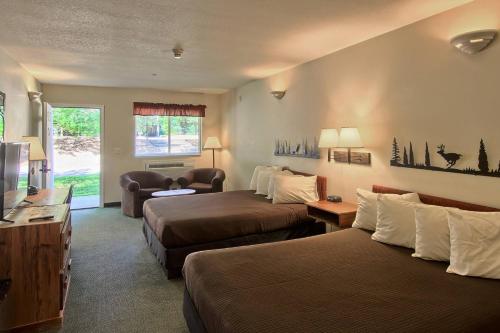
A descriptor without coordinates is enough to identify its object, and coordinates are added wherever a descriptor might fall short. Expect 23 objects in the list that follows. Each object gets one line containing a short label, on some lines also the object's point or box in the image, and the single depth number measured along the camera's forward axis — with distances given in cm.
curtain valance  678
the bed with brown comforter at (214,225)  334
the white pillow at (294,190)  410
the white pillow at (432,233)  227
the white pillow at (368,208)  289
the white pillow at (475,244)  201
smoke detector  373
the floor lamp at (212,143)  703
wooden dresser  238
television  241
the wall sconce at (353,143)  350
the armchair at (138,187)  581
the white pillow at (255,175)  515
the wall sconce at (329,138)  374
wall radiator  693
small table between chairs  546
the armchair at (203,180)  621
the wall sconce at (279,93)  500
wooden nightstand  335
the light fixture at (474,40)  236
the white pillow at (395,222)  254
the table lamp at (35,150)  417
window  701
